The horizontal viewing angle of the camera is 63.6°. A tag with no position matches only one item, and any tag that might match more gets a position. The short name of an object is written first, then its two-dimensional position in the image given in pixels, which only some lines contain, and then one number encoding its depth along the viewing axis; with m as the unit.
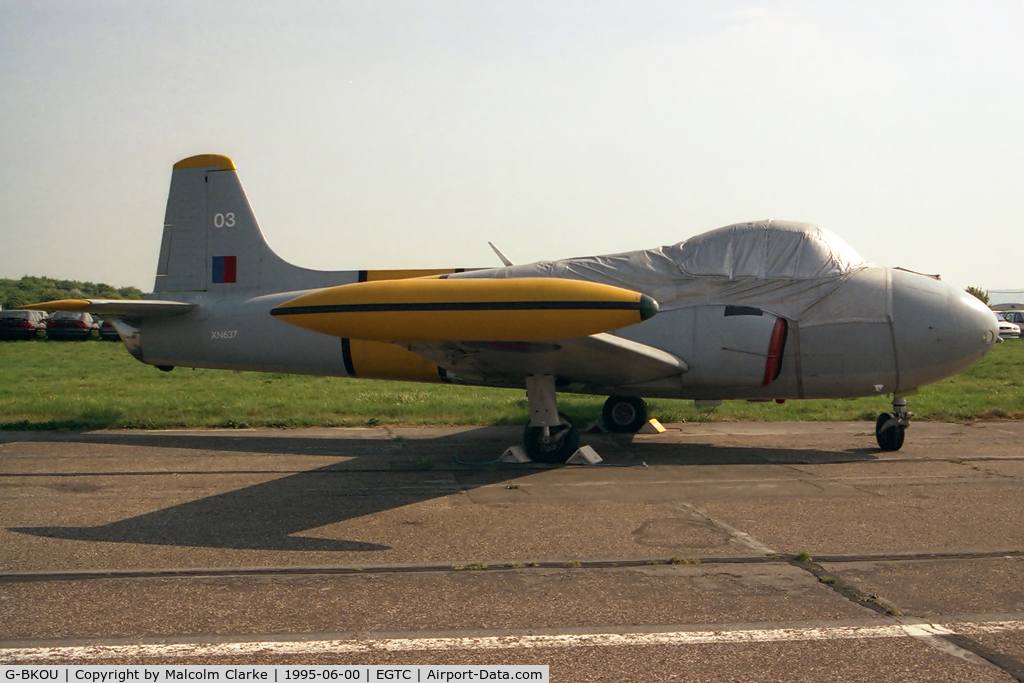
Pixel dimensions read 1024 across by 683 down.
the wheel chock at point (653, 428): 11.98
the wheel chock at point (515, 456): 9.35
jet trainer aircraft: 9.45
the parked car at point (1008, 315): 46.70
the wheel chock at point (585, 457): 9.36
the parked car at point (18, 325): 37.50
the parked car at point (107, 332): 37.06
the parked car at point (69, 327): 37.78
